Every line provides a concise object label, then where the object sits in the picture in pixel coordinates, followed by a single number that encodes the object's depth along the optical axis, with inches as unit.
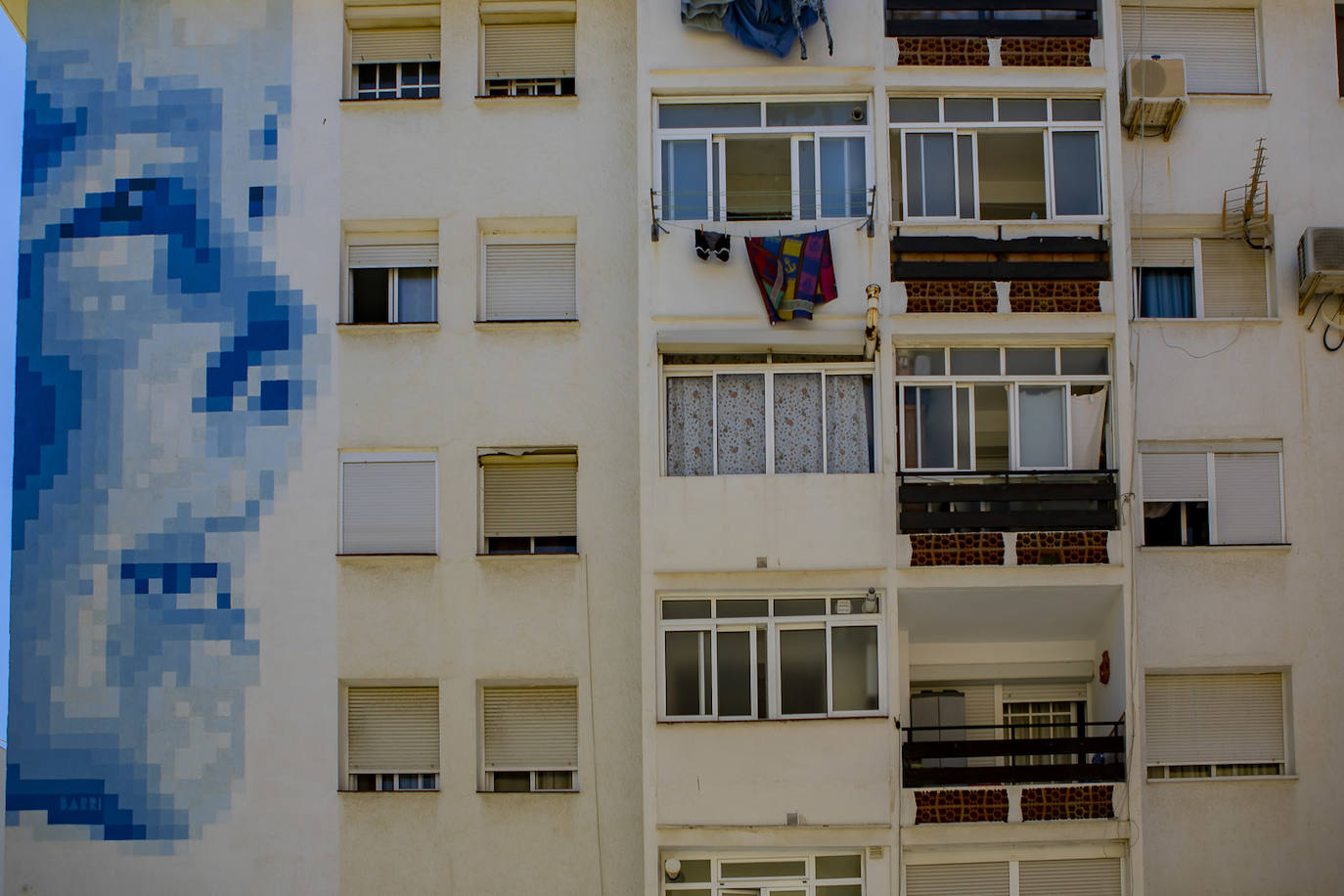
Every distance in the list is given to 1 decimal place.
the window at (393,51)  754.2
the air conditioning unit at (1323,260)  698.2
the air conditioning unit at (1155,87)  711.1
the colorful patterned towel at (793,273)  671.8
